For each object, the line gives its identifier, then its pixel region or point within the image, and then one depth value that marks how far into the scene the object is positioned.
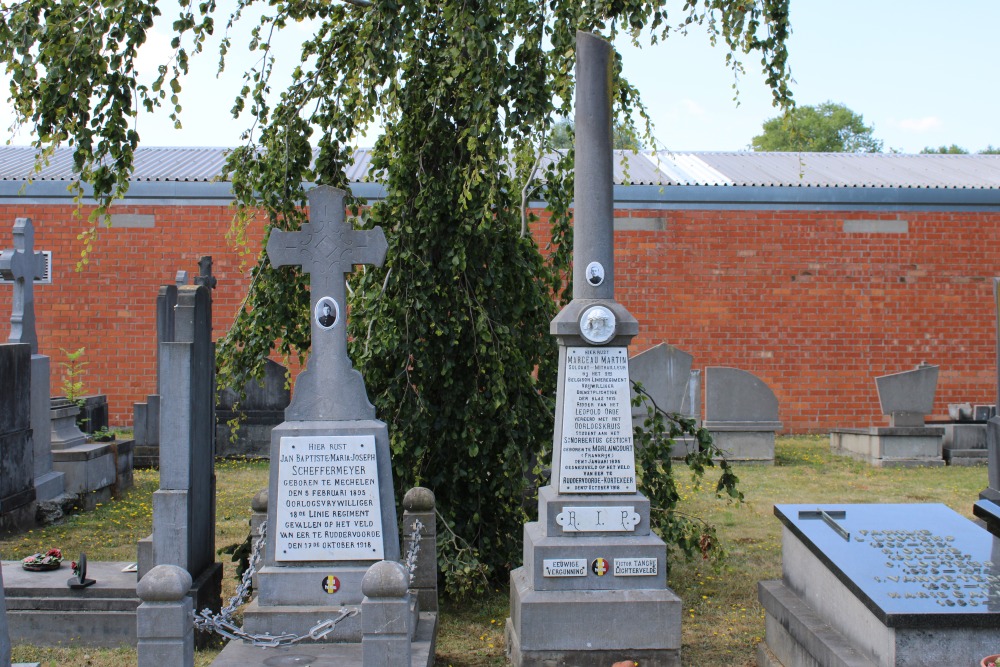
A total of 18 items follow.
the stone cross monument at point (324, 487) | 4.91
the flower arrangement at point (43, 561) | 5.88
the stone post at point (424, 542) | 5.36
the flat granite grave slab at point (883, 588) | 3.68
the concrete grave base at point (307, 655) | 4.51
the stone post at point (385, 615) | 3.76
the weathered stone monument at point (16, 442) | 8.26
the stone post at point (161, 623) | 3.59
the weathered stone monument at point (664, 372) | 12.89
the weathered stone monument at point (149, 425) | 12.05
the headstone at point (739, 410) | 13.00
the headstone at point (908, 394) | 13.10
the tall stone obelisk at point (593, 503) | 4.98
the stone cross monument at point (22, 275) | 9.66
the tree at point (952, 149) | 45.91
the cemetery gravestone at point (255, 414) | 12.80
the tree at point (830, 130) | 48.91
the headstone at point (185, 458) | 5.40
